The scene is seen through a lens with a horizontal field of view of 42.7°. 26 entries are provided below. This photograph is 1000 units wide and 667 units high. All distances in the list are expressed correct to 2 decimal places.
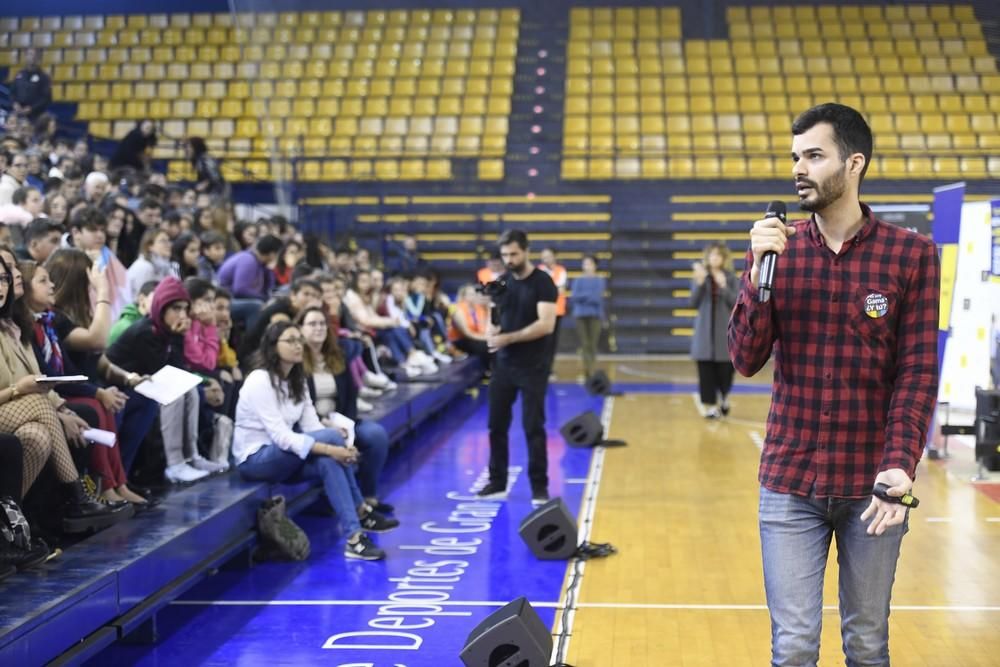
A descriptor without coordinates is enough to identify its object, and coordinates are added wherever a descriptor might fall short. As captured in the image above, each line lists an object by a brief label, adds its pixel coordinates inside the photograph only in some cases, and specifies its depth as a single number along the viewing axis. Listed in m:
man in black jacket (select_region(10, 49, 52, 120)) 14.38
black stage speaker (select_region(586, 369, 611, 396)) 13.00
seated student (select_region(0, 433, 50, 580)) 4.36
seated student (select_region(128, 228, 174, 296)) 8.16
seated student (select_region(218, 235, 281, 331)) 9.80
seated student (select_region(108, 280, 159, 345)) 6.80
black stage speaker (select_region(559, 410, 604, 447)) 9.79
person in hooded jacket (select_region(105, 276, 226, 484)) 6.35
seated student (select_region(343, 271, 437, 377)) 11.24
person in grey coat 10.73
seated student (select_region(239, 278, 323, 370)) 7.62
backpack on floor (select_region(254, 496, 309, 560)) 6.08
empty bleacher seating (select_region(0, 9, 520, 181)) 18.89
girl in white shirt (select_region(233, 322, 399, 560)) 6.25
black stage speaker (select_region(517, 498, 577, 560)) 6.16
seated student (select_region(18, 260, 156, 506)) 5.32
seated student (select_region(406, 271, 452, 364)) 13.50
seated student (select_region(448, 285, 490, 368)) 14.33
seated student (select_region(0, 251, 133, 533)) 4.73
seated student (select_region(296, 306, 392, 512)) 7.04
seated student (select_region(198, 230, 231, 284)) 9.80
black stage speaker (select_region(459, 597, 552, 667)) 4.24
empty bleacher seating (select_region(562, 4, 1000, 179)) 18.73
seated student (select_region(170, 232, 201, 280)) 8.84
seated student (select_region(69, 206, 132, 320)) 7.42
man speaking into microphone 2.72
